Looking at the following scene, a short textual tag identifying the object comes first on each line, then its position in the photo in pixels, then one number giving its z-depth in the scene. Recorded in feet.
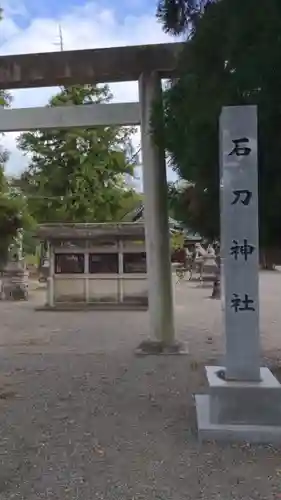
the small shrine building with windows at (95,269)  42.14
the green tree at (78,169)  53.88
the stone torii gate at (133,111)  21.13
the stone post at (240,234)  12.60
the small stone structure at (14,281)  50.67
